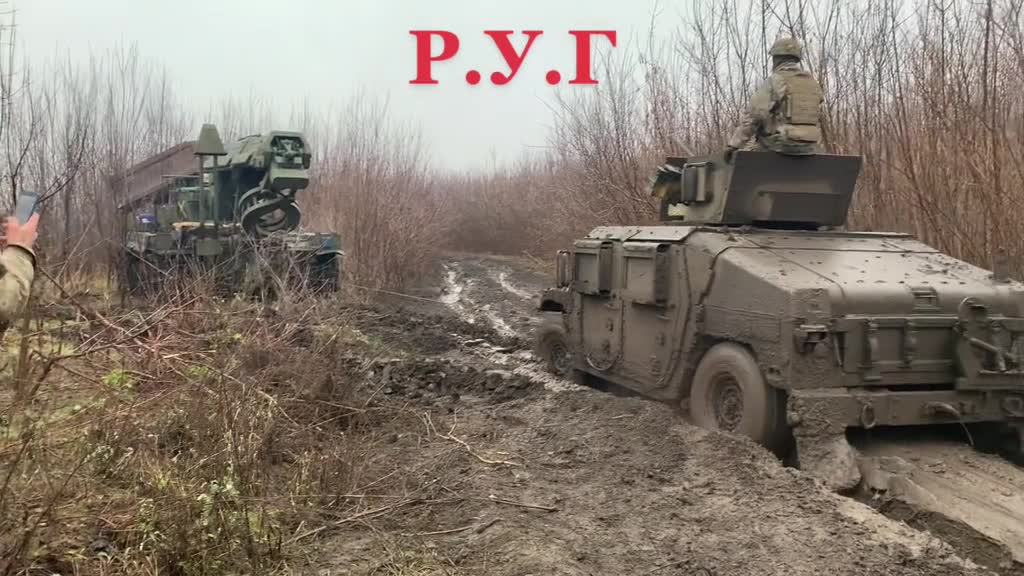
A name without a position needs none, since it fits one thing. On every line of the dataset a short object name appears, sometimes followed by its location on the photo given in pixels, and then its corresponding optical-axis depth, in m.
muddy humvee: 5.61
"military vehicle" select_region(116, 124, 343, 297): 12.23
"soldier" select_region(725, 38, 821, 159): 6.94
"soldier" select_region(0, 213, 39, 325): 2.94
